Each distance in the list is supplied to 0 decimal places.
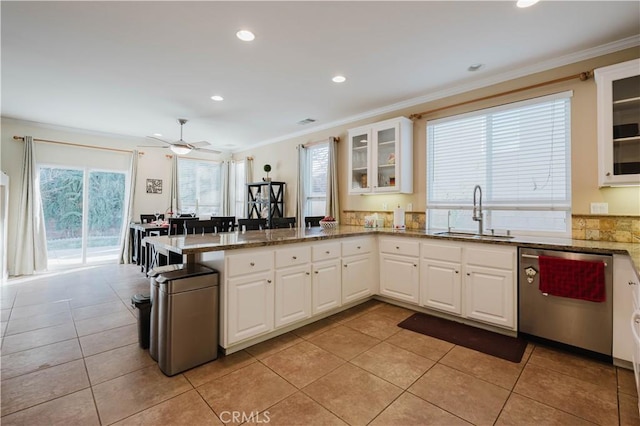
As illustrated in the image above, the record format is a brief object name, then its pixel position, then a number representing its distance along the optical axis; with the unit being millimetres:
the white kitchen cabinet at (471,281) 2748
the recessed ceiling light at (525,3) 2141
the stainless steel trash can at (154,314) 2267
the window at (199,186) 7207
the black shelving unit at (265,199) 6129
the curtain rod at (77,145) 5203
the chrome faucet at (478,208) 3382
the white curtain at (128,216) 6133
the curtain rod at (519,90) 2818
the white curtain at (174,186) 6879
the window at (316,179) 5461
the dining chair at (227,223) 5400
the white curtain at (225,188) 7766
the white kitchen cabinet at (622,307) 2193
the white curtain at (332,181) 5066
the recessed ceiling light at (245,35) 2537
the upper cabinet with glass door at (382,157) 3967
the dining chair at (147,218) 6275
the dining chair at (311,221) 4926
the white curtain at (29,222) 5137
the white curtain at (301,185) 5703
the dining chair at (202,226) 3805
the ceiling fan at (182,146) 4977
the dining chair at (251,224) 4547
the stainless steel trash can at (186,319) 2135
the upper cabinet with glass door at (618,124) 2430
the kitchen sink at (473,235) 3071
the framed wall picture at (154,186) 6602
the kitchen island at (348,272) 2414
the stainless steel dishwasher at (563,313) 2283
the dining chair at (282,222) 4688
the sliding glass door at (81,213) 5605
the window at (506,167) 3021
